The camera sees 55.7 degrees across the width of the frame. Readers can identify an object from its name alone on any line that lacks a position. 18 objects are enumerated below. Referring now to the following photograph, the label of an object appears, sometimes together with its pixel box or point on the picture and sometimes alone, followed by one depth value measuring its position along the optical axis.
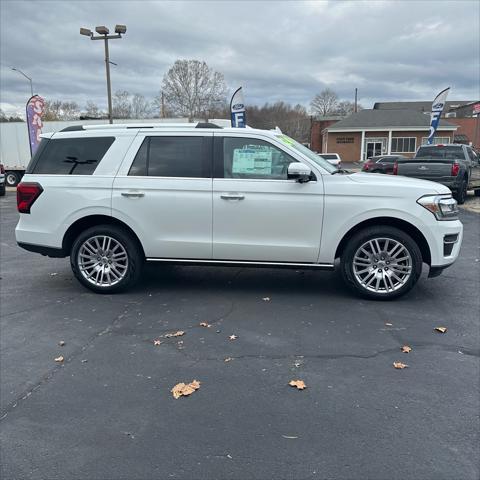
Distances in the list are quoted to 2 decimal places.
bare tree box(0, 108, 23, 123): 62.40
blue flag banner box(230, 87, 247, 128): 22.50
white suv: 5.15
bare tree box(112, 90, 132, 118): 81.31
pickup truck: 13.88
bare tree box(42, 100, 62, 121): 76.84
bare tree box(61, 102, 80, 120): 84.17
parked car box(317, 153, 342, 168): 32.80
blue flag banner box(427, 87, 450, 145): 24.82
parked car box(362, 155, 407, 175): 20.79
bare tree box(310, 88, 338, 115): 112.19
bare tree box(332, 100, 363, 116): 107.94
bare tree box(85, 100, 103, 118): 80.81
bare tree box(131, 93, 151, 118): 83.25
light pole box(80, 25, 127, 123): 22.80
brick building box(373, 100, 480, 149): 55.00
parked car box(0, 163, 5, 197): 20.06
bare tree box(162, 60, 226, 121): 78.62
